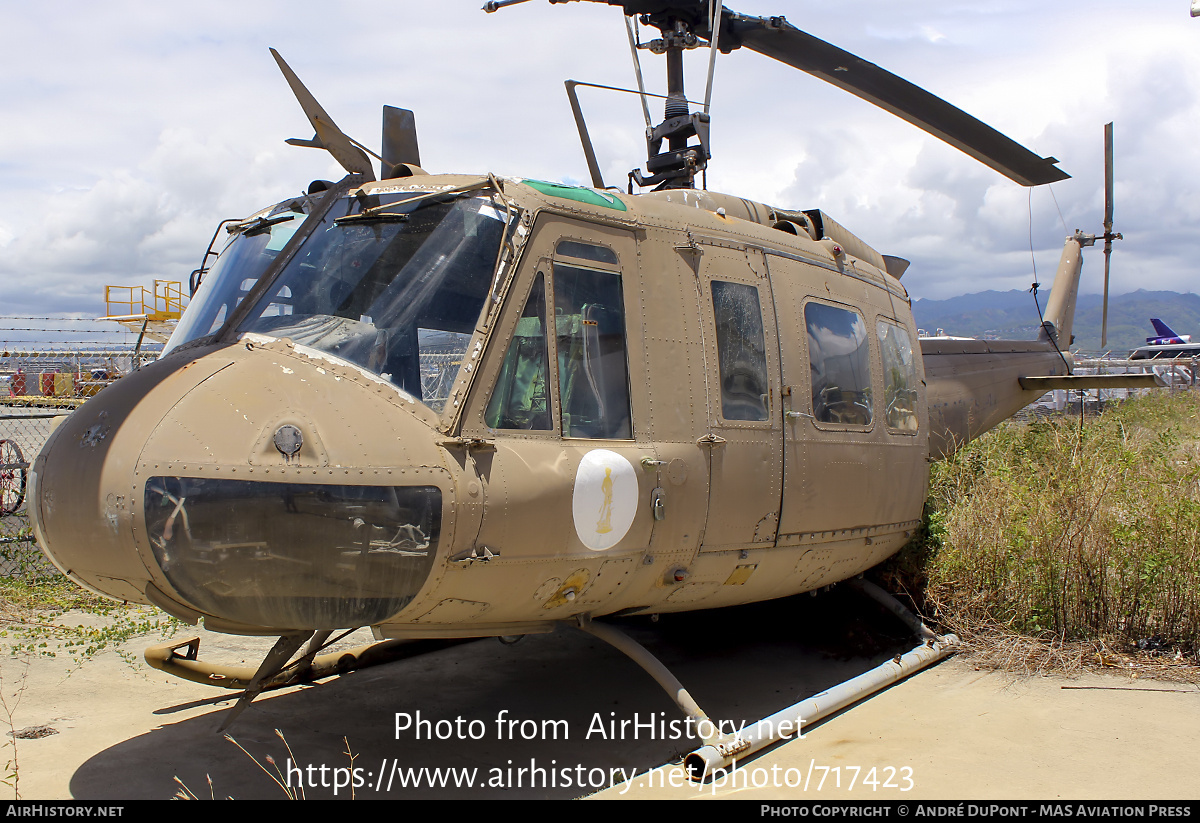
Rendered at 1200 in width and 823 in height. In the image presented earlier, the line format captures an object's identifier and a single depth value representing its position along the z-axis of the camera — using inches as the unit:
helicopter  131.0
